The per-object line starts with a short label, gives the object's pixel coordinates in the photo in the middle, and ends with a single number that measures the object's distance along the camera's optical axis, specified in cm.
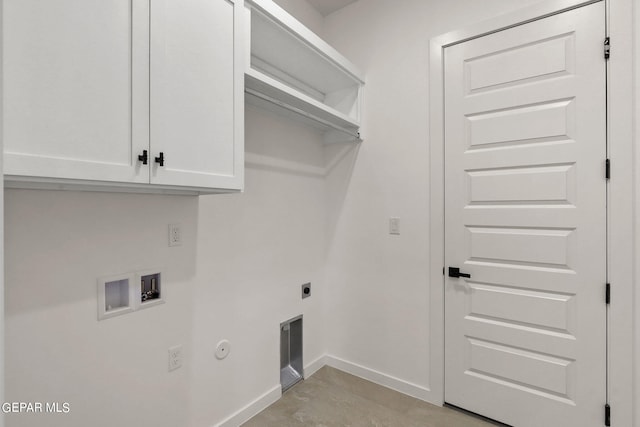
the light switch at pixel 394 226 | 226
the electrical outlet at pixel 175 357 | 157
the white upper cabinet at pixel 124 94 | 85
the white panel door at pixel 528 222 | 164
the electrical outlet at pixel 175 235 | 156
